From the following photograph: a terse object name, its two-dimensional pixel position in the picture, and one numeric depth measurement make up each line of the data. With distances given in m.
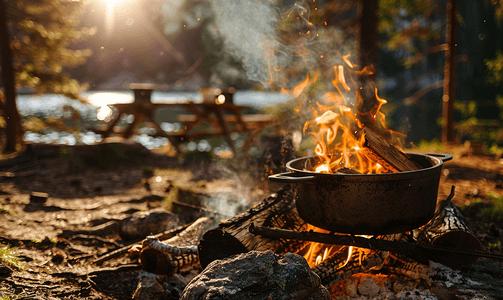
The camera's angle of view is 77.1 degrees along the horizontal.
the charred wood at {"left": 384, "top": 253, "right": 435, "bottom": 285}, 2.50
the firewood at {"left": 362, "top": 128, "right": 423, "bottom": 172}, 2.53
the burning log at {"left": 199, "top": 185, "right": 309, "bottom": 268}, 2.62
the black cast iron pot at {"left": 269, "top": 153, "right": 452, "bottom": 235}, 2.32
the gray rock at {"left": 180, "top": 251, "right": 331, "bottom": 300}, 1.84
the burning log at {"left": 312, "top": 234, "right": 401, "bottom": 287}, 2.46
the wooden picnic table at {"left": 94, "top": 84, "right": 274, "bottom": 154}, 9.06
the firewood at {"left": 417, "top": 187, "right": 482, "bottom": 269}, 2.70
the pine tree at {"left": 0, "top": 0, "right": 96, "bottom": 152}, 9.40
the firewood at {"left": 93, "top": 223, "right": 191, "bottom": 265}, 3.31
